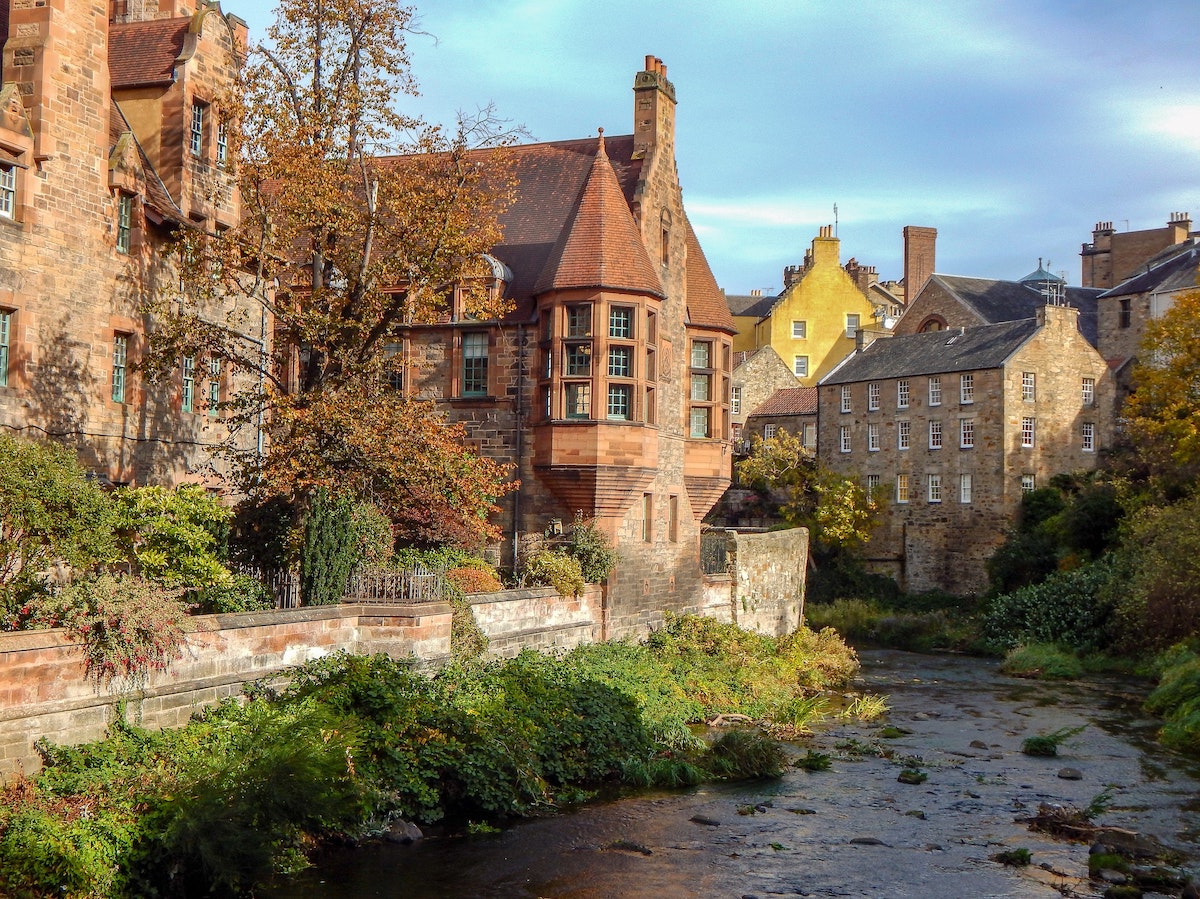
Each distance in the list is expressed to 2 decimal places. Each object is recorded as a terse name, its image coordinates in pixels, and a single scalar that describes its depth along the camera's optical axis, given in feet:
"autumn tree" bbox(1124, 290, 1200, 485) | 141.38
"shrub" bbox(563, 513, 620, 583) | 92.27
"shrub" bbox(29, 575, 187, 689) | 49.93
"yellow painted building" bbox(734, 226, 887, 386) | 236.84
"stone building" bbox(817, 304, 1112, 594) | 168.96
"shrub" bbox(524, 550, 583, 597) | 88.22
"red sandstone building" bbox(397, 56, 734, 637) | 91.35
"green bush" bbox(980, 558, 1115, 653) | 132.26
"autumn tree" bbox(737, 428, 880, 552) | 177.78
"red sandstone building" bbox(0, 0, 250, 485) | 73.97
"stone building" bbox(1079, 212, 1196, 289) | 213.05
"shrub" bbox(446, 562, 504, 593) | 79.93
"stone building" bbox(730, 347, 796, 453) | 215.92
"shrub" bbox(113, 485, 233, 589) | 63.52
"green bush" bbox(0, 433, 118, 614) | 53.78
